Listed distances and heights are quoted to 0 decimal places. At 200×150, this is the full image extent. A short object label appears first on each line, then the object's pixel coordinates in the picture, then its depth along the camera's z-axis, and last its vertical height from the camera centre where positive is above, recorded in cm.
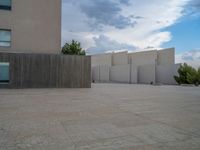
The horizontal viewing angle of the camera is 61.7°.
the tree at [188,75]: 2025 +24
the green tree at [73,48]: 2546 +421
